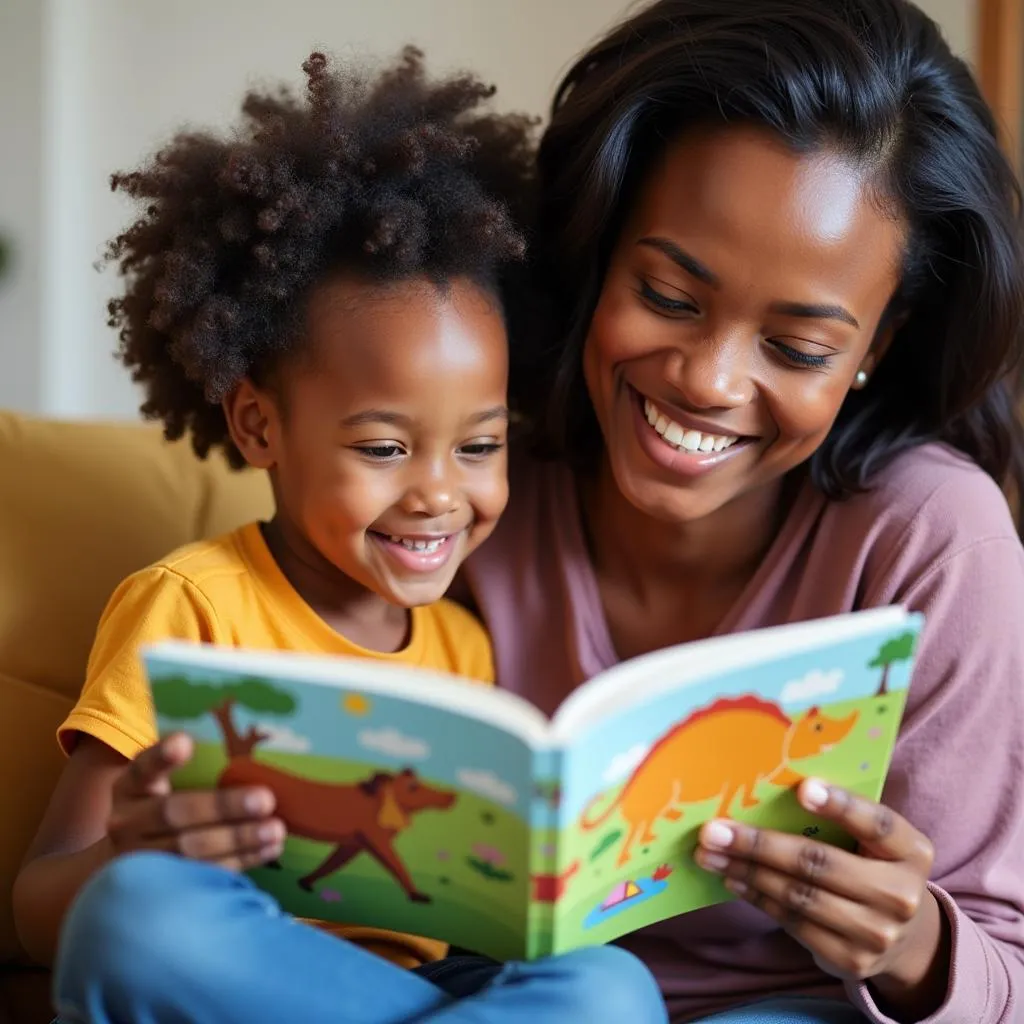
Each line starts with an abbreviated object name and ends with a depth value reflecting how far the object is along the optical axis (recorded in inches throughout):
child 46.0
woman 46.9
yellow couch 53.2
